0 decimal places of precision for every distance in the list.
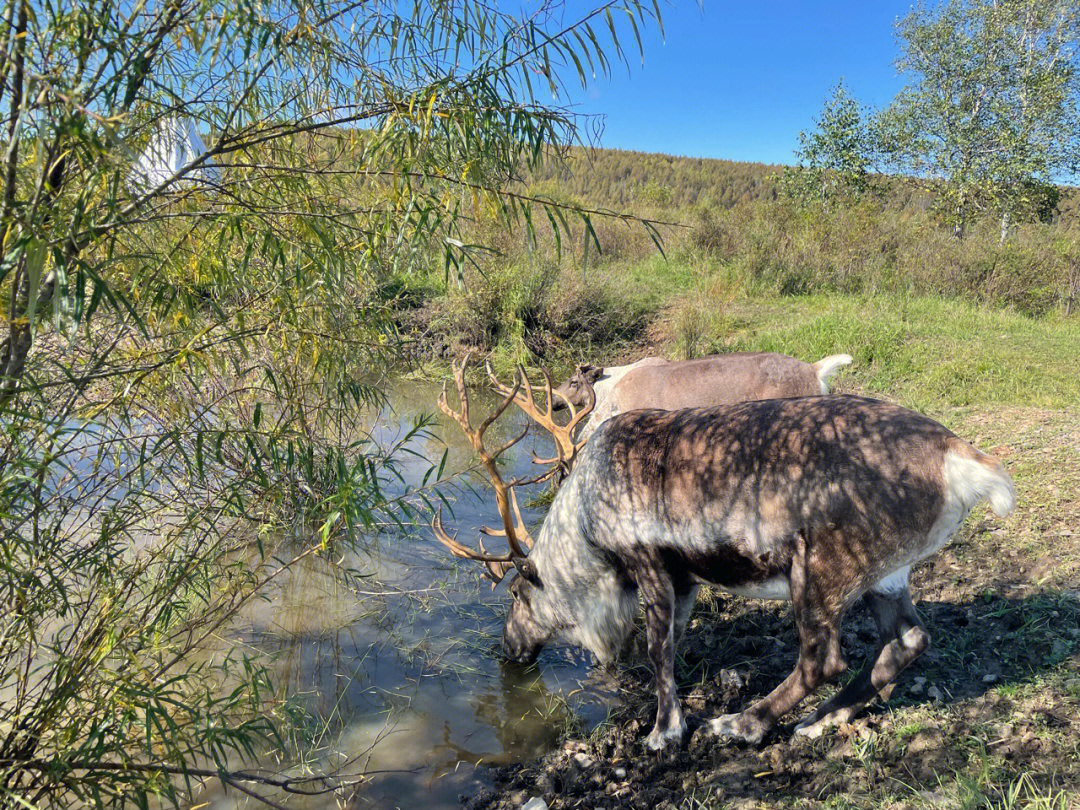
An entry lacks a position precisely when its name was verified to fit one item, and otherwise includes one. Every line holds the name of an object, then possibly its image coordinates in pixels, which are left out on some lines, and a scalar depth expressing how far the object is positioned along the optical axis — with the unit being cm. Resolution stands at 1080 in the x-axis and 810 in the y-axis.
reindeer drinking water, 282
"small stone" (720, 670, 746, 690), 373
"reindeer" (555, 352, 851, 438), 583
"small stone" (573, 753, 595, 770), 331
